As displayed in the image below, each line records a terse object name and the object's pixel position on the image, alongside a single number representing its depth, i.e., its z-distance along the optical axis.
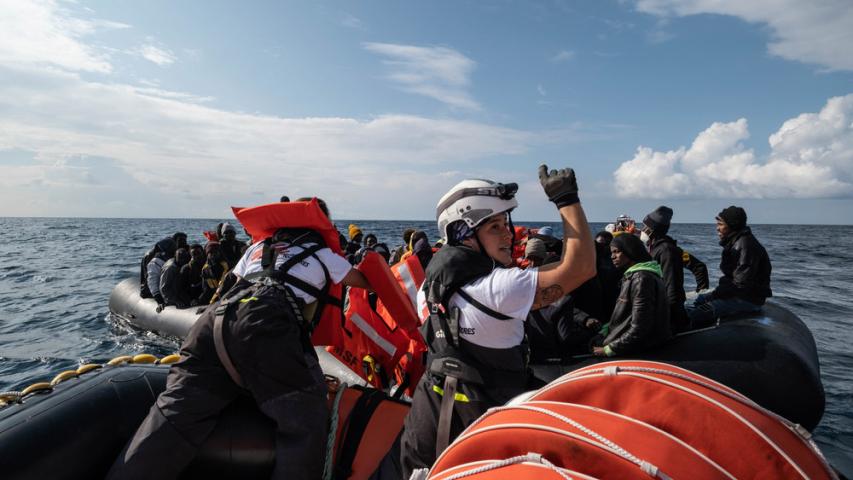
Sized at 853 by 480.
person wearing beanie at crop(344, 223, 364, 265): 12.68
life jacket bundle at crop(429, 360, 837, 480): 1.15
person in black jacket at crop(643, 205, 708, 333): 5.75
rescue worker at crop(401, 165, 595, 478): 2.03
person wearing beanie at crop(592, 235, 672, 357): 4.63
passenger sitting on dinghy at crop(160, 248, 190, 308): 9.91
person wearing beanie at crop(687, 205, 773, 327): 6.21
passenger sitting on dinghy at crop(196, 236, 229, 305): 9.59
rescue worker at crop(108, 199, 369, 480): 2.70
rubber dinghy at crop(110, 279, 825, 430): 4.41
